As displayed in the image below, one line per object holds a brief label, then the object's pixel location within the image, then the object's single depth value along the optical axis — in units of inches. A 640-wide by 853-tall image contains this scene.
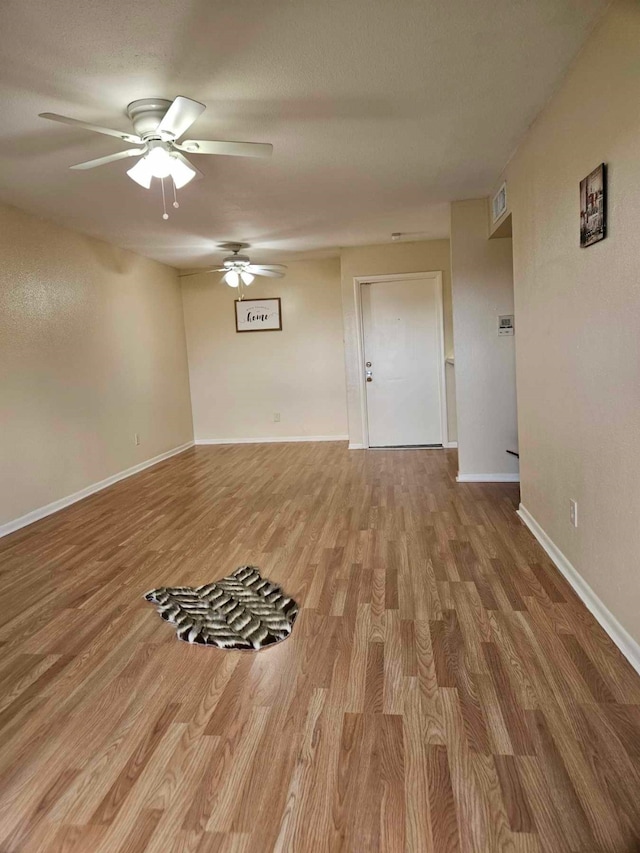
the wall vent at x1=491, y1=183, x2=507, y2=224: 140.2
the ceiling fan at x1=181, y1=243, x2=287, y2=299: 216.5
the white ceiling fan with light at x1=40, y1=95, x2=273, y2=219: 91.4
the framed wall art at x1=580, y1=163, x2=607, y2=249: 76.1
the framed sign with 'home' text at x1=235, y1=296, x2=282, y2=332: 266.7
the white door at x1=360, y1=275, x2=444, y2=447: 231.6
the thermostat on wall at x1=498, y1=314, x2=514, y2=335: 169.3
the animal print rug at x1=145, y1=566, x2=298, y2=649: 85.8
